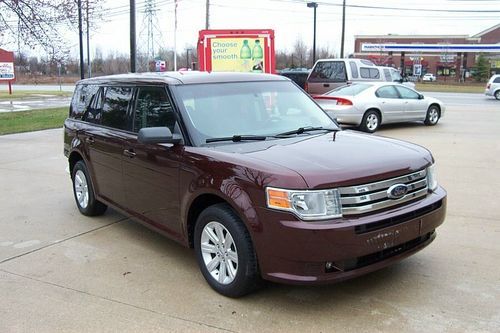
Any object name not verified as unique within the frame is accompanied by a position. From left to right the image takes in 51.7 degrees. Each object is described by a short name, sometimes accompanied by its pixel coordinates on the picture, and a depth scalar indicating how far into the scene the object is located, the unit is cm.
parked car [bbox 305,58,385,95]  1772
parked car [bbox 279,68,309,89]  2480
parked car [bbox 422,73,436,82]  7212
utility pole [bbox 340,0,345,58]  4050
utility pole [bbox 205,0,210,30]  3466
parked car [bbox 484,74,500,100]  3124
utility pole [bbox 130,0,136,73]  1683
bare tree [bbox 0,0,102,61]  1558
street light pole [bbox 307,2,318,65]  3890
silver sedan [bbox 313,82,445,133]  1411
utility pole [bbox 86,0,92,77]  1722
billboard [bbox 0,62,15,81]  3356
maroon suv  351
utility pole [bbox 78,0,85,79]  1630
